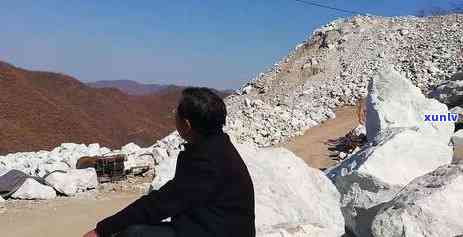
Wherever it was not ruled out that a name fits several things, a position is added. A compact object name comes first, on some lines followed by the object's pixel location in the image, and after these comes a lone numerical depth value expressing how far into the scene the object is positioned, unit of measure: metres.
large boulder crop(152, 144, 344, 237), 4.49
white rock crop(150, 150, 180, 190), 5.69
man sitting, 2.61
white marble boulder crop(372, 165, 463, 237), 3.78
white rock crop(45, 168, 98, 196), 10.17
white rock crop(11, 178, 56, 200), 9.84
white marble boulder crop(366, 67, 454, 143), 8.93
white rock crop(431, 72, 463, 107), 14.60
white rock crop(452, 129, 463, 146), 8.07
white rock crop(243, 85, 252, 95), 24.70
